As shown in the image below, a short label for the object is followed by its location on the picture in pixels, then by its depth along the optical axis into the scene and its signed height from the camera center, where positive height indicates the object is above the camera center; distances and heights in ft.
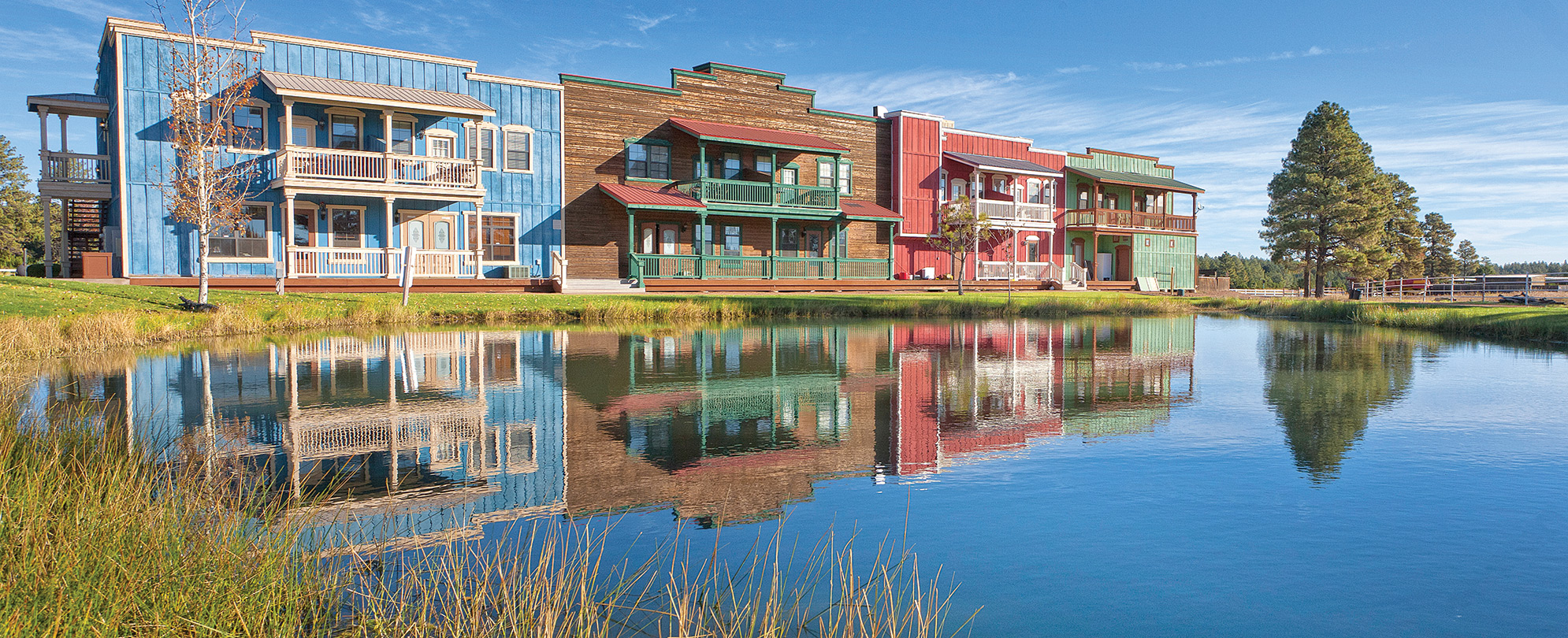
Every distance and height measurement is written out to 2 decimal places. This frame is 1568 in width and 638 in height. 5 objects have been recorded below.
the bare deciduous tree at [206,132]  77.77 +15.45
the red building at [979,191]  141.38 +17.80
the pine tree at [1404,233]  200.34 +14.15
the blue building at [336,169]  87.76 +14.14
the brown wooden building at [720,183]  113.09 +15.81
